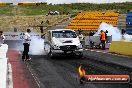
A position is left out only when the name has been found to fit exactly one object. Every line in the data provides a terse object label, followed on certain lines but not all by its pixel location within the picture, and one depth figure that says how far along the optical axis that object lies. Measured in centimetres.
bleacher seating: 6353
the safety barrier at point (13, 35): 4838
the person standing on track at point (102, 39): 3366
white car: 2395
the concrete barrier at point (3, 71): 975
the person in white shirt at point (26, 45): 2251
